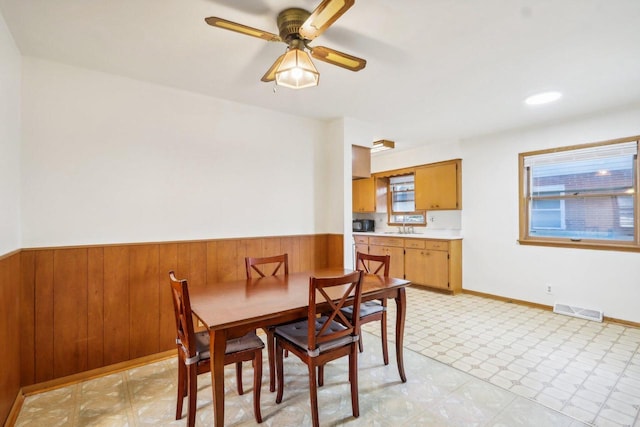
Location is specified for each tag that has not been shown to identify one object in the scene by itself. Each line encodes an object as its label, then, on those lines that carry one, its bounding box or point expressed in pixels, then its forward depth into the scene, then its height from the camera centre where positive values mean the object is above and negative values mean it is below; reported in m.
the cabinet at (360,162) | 3.82 +0.68
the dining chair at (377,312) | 2.42 -0.76
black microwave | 6.28 -0.18
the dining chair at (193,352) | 1.71 -0.79
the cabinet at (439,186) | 4.86 +0.48
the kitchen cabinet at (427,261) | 4.64 -0.72
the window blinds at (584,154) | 3.43 +0.71
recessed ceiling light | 2.99 +1.15
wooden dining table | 1.62 -0.52
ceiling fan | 1.52 +0.98
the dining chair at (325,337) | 1.80 -0.77
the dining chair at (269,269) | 2.22 -0.55
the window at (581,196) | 3.47 +0.21
